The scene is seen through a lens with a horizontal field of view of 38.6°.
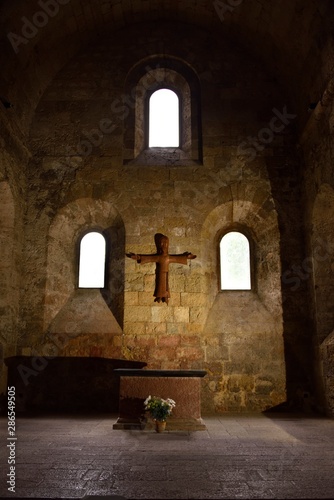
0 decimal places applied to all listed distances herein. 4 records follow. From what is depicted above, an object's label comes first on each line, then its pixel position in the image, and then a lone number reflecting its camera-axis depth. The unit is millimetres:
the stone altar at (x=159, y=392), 6211
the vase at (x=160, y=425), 5918
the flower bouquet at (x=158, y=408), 5852
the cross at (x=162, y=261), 8234
